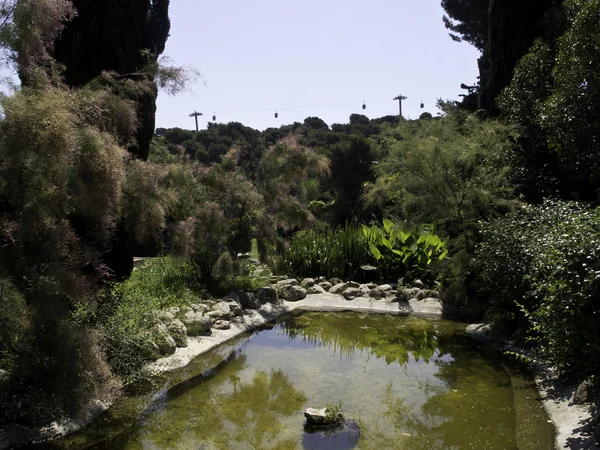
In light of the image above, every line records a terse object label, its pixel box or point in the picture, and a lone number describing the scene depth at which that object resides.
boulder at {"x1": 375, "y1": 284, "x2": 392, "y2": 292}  11.19
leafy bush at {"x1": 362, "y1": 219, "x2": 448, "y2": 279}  11.88
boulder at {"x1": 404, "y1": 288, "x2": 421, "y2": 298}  10.78
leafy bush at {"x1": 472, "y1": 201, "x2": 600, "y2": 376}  4.61
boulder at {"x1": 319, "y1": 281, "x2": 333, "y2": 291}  11.79
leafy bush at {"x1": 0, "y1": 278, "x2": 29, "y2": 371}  4.29
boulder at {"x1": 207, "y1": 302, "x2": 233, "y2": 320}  8.75
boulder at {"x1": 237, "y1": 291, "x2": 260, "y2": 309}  9.95
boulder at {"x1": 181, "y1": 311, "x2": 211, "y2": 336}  7.85
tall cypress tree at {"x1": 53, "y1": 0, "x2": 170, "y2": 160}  7.71
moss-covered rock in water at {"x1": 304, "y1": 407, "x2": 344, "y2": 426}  5.35
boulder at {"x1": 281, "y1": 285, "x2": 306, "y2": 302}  11.00
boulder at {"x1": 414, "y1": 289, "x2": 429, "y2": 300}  10.70
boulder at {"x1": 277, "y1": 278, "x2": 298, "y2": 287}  11.75
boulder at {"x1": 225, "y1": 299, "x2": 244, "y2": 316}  9.24
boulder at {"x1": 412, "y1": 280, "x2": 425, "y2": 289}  11.29
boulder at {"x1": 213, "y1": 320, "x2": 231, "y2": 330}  8.42
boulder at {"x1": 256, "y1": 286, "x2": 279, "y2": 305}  10.40
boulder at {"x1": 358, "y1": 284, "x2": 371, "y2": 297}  11.19
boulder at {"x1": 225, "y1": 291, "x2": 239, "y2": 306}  9.70
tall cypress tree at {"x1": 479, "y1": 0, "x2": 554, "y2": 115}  11.32
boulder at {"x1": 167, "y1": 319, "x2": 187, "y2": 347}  7.40
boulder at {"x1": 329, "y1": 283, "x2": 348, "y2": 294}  11.37
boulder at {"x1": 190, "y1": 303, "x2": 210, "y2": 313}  8.61
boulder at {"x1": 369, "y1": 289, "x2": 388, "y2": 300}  11.02
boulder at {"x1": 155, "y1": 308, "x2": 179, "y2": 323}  7.47
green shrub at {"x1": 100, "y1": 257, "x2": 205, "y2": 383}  6.12
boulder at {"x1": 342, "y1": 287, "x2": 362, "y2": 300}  11.04
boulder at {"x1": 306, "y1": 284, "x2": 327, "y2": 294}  11.44
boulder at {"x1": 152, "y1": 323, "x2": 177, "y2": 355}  6.94
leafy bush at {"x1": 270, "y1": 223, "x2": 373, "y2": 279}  12.74
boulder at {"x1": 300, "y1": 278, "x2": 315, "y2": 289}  11.87
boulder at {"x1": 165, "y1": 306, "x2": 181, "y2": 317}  8.00
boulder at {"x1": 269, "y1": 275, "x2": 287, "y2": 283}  12.19
